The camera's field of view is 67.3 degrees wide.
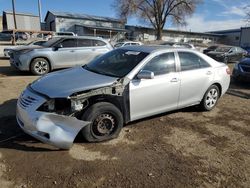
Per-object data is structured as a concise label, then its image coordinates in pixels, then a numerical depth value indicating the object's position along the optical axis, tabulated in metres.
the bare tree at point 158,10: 33.03
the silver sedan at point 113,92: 2.77
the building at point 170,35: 40.21
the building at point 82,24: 36.68
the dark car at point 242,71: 6.94
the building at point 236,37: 43.11
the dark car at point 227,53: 13.31
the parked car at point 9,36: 24.82
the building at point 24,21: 35.26
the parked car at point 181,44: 15.21
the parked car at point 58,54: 6.94
